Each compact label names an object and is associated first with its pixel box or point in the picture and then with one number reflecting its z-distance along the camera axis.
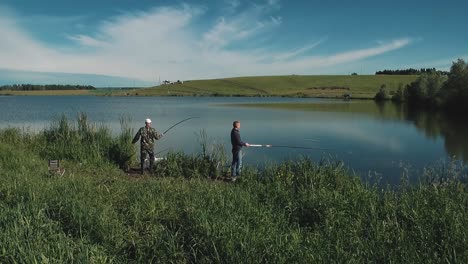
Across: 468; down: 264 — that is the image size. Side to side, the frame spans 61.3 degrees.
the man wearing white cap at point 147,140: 12.19
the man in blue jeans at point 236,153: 11.96
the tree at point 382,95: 96.94
